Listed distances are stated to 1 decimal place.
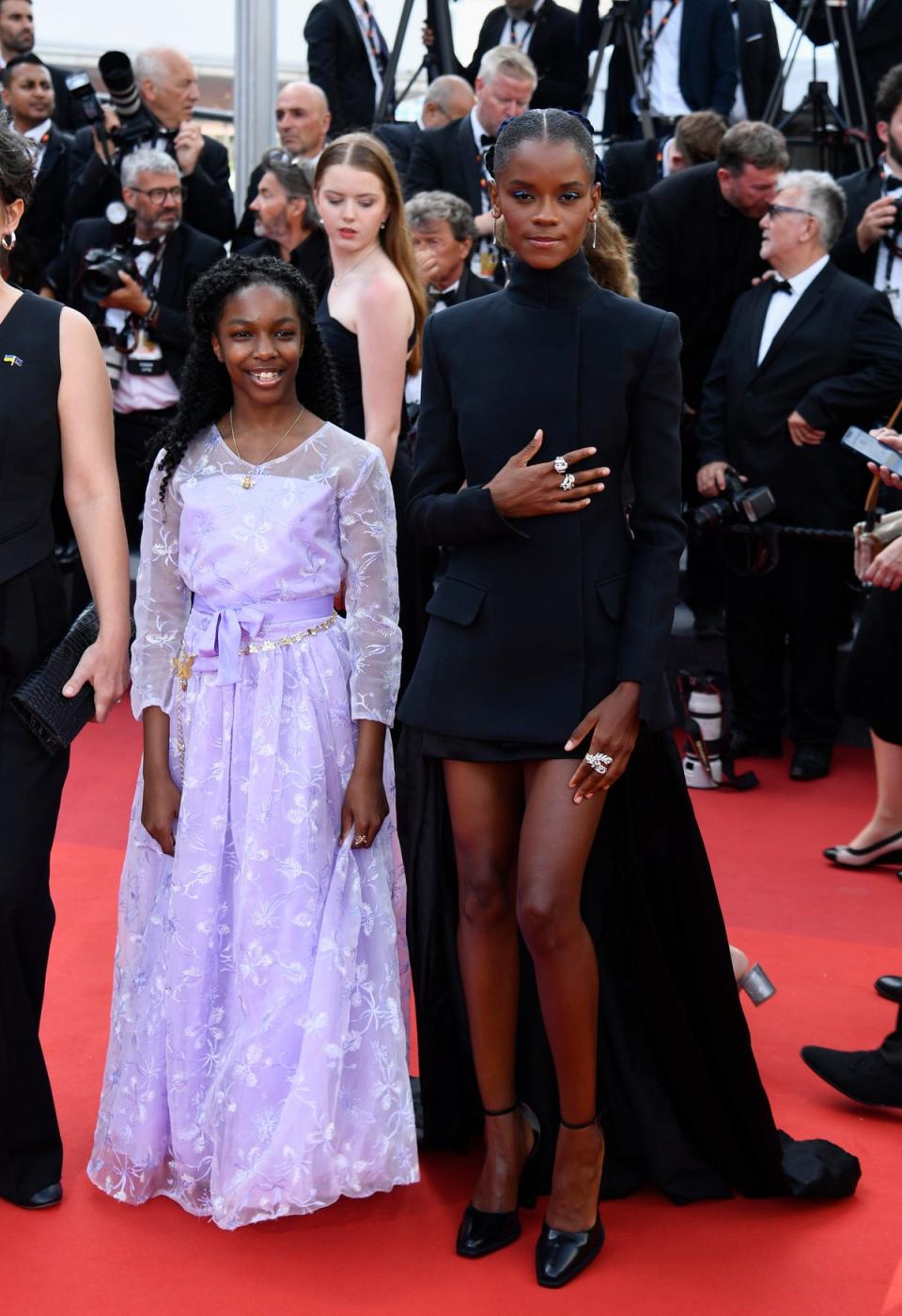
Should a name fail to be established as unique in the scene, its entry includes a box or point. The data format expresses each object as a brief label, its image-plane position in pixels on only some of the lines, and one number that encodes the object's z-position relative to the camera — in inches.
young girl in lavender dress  101.0
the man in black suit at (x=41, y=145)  259.8
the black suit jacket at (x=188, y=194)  246.4
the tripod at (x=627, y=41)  261.6
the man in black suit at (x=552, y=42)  275.1
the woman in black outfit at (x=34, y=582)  100.3
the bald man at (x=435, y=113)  267.4
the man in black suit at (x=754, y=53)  275.4
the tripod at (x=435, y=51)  289.0
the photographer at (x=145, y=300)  227.0
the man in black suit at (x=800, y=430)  208.4
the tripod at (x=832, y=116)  263.0
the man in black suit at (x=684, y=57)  259.6
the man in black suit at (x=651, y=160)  239.9
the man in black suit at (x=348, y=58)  292.4
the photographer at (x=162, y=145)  246.1
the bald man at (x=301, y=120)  260.4
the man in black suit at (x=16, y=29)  268.8
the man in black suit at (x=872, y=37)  266.1
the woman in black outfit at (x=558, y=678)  93.4
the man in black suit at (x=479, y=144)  237.6
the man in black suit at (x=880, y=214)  211.3
